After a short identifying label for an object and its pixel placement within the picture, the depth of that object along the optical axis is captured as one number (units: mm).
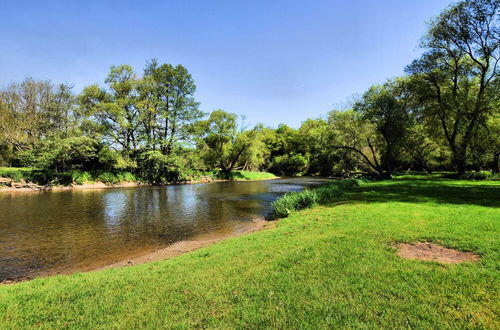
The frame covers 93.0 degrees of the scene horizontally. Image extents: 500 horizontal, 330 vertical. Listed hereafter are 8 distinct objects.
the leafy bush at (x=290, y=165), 78875
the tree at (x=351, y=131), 34281
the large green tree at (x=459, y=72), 22547
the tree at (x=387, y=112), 28922
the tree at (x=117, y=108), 41094
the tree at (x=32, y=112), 41262
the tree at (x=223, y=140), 56000
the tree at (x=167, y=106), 45094
